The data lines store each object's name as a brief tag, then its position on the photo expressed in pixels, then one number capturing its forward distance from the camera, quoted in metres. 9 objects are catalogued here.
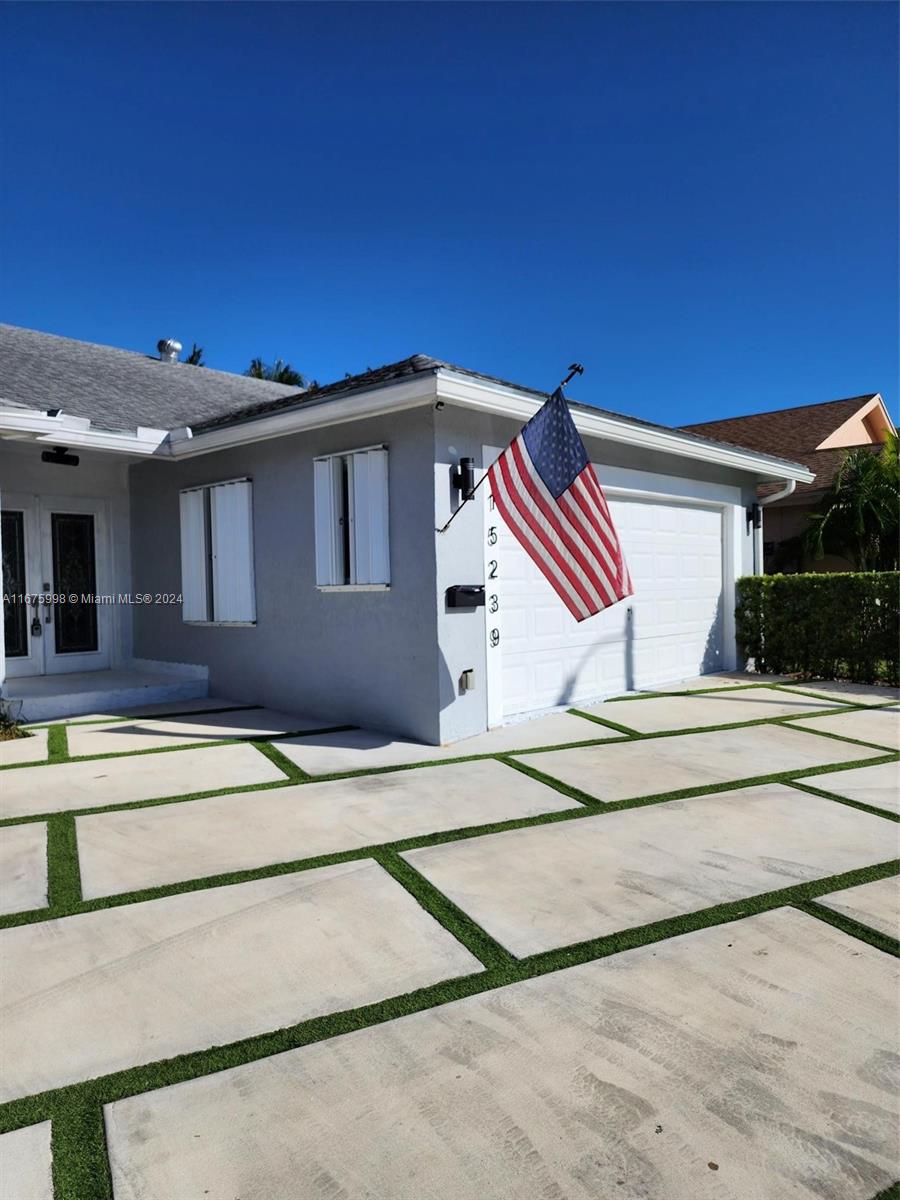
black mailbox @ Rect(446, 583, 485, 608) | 6.12
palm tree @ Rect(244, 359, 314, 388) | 37.56
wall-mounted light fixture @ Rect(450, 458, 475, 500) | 6.14
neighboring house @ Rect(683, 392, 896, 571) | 14.86
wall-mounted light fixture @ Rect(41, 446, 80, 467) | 8.01
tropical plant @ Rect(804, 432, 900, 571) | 13.04
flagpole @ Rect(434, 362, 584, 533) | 5.45
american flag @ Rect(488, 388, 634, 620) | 5.54
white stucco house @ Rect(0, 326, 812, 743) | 6.24
